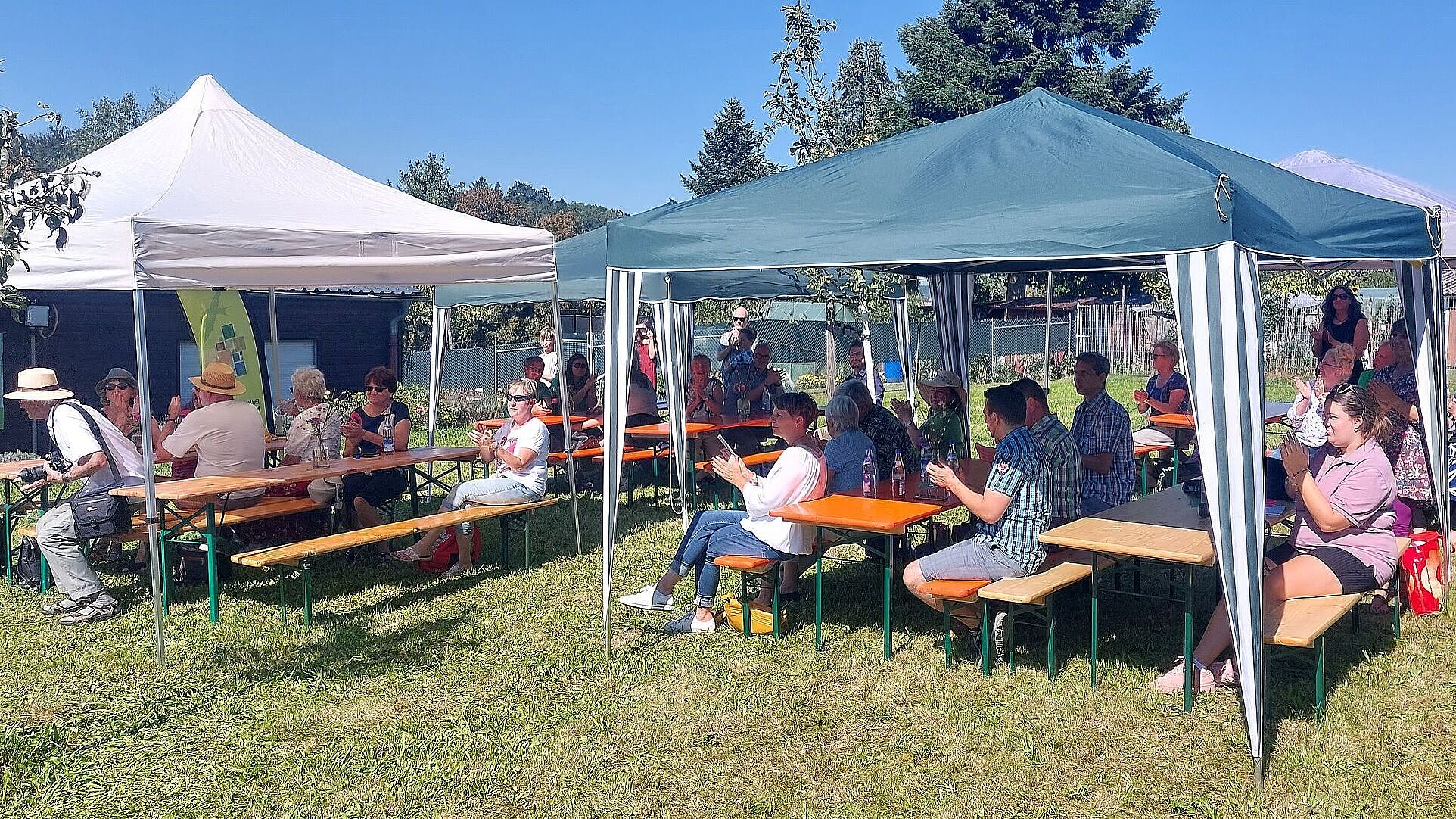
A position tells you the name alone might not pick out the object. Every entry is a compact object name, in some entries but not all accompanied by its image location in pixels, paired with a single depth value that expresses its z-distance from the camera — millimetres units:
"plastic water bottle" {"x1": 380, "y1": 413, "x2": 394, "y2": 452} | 7551
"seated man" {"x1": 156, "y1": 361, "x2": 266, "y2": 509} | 6293
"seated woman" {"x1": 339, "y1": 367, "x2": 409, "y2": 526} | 7230
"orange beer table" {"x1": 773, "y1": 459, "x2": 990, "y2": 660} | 4789
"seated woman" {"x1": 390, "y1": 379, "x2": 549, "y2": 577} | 6742
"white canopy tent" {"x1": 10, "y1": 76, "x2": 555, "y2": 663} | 5215
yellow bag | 5438
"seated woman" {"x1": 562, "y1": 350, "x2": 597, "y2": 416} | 10031
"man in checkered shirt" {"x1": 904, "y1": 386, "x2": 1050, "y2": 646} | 4664
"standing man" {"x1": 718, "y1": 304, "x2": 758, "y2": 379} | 11180
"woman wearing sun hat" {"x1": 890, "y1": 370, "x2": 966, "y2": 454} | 6598
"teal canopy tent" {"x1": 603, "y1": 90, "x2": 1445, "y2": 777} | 3756
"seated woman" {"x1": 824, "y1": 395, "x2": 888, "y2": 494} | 5605
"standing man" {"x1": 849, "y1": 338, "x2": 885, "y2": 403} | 11055
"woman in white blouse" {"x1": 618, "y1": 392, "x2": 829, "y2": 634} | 5242
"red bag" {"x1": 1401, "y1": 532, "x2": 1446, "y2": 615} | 5469
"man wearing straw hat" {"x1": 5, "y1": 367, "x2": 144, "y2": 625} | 5699
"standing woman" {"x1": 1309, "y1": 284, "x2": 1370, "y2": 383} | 8188
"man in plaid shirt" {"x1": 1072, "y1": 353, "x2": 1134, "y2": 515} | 5957
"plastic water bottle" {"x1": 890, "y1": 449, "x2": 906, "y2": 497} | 5625
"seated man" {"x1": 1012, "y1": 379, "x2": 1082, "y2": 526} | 4945
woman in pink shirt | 4477
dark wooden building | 14504
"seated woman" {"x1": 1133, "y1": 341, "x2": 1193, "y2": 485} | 8617
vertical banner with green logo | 9906
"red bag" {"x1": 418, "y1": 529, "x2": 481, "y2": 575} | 6793
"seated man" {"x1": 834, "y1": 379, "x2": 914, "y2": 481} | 6160
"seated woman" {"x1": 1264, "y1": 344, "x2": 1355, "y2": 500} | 5754
